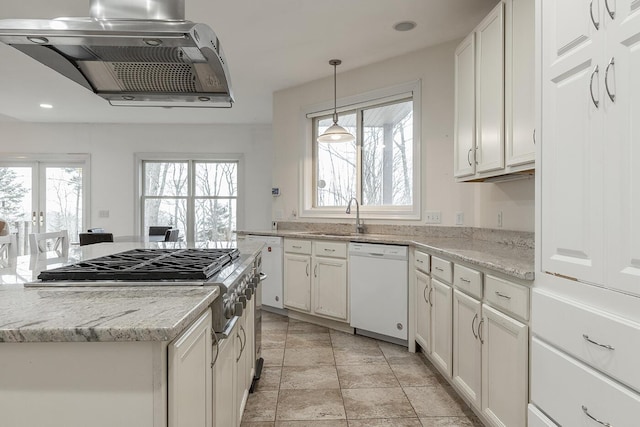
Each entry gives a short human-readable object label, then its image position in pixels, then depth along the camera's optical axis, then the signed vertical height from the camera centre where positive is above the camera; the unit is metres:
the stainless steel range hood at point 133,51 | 1.32 +0.63
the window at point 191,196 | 6.65 +0.26
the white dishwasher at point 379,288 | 3.09 -0.63
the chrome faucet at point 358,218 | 3.95 -0.07
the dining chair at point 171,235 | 4.26 -0.27
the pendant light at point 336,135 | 3.57 +0.70
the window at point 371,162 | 3.78 +0.52
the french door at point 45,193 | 6.49 +0.29
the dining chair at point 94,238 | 4.53 -0.32
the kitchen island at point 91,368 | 0.81 -0.34
